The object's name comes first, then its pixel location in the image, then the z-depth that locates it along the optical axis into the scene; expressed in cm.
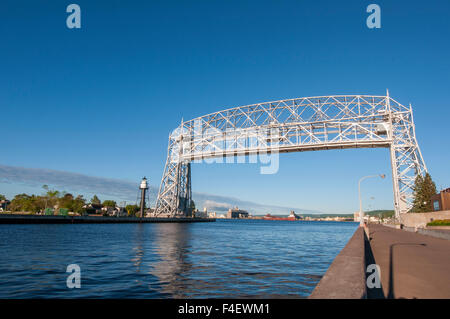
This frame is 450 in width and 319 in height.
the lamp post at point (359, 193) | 2582
